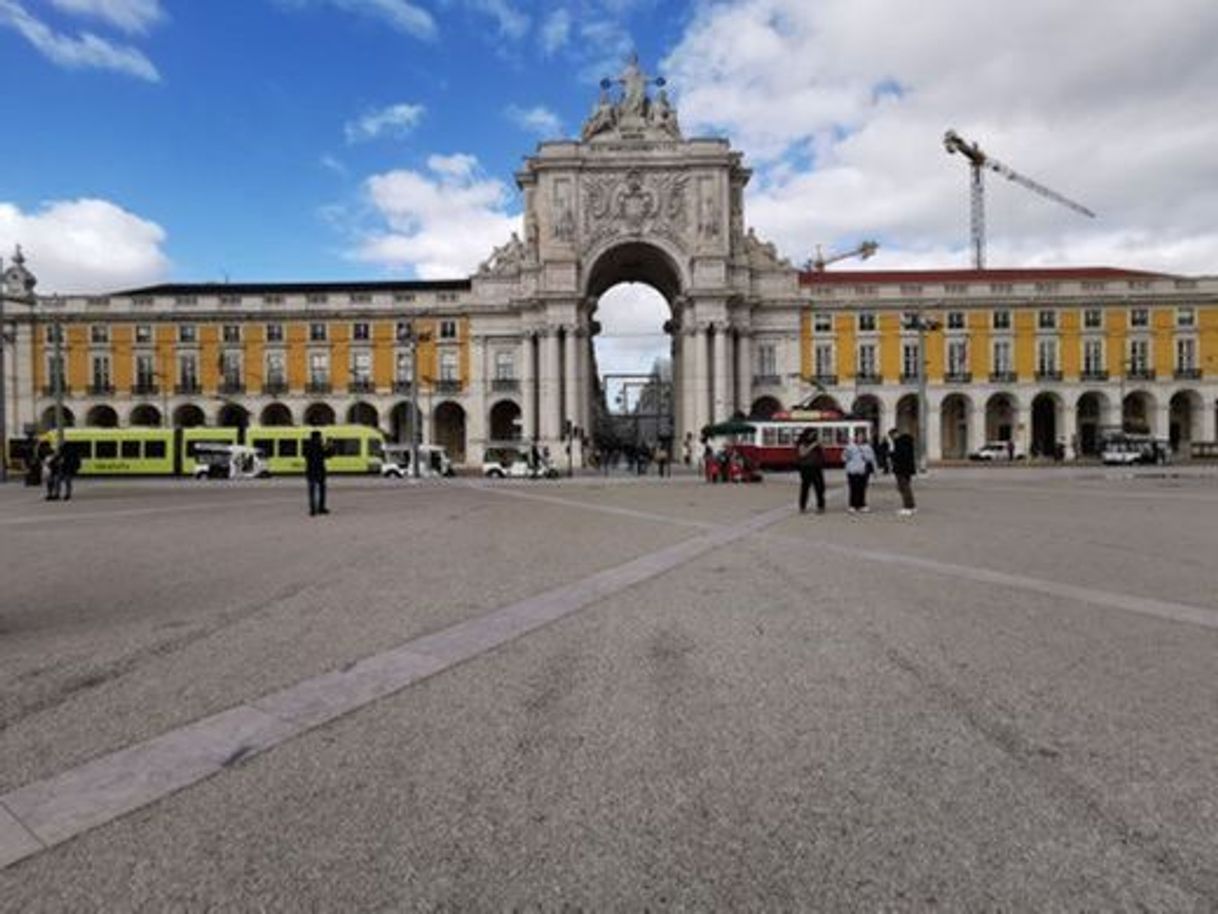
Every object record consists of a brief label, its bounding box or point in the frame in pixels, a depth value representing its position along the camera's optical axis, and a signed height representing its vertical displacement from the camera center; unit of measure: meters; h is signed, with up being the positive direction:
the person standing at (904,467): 13.44 -0.49
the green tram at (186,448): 40.97 +0.57
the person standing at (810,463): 14.12 -0.39
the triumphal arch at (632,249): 53.16 +15.42
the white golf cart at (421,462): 42.48 -0.59
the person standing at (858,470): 13.94 -0.56
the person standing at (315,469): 14.17 -0.28
